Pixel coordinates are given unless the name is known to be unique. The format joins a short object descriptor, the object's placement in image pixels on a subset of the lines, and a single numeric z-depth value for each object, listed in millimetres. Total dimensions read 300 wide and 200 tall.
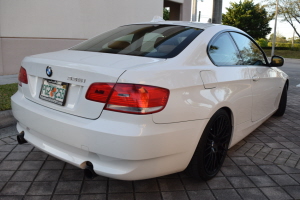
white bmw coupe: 2096
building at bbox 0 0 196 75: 7730
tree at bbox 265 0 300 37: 33656
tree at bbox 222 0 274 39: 41528
